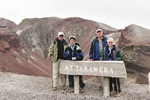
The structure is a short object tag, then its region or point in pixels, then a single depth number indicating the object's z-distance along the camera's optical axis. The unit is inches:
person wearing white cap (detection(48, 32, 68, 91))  196.6
